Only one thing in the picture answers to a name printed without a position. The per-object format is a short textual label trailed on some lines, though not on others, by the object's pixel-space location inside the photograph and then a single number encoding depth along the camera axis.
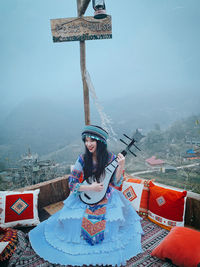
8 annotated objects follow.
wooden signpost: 2.12
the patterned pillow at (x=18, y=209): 2.03
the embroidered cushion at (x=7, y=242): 1.50
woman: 1.43
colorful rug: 1.51
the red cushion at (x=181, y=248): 1.32
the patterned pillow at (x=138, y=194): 2.21
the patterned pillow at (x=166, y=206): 1.87
